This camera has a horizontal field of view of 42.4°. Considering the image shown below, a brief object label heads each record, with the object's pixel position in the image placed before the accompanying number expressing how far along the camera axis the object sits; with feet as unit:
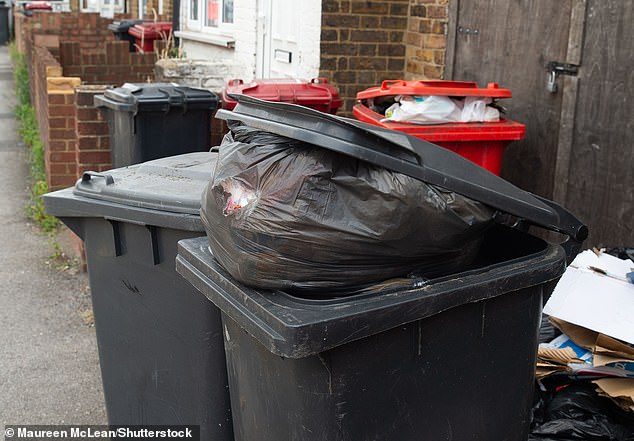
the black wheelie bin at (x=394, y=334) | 7.25
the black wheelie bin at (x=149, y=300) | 10.07
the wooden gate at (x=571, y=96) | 13.70
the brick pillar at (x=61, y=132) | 21.63
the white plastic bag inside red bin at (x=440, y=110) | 13.73
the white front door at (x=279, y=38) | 23.72
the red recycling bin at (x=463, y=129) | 13.56
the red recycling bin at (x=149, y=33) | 41.50
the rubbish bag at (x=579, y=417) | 9.52
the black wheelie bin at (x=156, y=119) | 17.65
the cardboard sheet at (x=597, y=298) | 9.82
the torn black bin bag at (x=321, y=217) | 7.28
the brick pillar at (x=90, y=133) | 19.63
